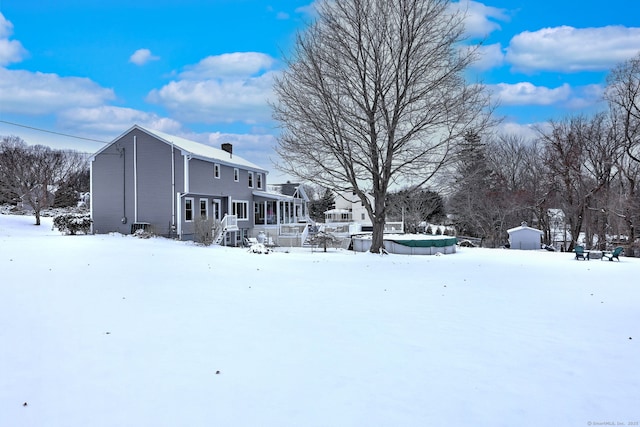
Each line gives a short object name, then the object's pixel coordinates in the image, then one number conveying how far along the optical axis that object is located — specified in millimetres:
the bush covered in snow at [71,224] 22250
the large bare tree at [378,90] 17156
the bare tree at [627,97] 27609
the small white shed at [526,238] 26078
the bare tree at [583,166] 30609
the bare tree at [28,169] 39312
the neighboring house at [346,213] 63875
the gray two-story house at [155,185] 24547
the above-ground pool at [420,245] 22641
